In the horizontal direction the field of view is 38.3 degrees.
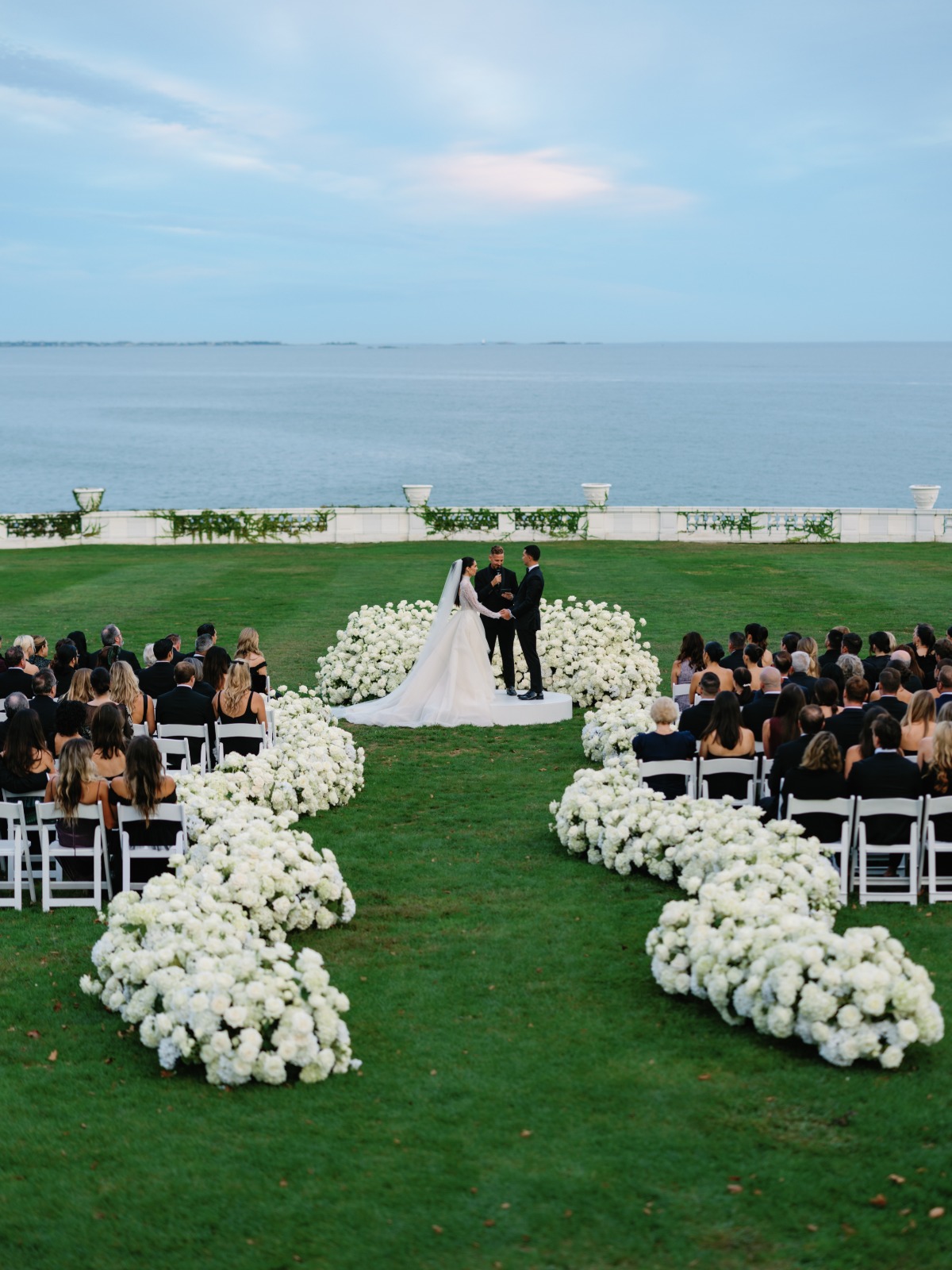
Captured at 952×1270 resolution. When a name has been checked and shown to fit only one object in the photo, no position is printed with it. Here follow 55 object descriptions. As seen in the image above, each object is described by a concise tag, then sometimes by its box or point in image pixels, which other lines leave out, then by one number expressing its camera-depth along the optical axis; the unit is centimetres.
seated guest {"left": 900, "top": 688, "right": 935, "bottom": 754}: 1129
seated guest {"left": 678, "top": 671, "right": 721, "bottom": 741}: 1216
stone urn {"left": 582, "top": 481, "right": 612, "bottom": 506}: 3853
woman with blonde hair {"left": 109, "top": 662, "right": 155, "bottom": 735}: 1264
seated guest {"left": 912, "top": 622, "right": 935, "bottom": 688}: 1484
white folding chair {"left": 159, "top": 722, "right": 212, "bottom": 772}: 1309
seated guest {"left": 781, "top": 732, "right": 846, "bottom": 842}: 1015
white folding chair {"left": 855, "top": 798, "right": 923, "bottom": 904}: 1008
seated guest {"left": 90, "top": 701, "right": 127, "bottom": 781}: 1076
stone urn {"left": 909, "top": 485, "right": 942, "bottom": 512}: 3803
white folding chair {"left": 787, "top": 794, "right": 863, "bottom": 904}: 1018
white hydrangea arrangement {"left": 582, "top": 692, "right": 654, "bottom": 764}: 1434
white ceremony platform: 1717
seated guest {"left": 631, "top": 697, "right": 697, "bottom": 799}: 1159
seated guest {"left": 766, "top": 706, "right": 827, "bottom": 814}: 1052
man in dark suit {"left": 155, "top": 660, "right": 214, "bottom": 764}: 1310
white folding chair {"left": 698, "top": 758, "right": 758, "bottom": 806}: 1150
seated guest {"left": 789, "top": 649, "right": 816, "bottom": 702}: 1290
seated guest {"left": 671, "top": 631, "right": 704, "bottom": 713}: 1438
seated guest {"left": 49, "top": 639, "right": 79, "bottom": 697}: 1417
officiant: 1734
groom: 1692
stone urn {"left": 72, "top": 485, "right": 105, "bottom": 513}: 3794
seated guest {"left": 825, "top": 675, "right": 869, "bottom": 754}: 1135
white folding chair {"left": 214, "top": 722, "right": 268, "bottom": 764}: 1327
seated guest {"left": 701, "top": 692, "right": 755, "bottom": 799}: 1154
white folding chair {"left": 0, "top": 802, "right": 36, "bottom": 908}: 1020
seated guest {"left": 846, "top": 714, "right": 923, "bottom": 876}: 1021
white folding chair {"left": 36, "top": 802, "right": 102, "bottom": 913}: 1027
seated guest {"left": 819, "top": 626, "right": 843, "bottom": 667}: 1422
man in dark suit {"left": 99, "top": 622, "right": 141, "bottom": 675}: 1397
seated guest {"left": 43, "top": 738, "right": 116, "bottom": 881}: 1021
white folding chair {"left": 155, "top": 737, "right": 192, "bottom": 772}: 1255
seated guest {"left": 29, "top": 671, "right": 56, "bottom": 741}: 1219
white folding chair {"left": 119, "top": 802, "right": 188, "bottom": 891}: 1028
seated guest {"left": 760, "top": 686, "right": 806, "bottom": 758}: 1157
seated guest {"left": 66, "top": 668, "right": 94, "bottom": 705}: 1209
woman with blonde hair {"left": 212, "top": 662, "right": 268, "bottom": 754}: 1327
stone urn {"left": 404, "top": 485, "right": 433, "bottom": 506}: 3873
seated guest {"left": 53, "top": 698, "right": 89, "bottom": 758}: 1109
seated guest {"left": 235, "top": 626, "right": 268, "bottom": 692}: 1402
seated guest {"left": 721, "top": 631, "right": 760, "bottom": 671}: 1407
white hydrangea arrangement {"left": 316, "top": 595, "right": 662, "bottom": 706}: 1814
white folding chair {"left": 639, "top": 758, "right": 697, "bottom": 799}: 1159
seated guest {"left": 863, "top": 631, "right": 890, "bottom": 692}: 1398
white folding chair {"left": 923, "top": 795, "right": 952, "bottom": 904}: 1015
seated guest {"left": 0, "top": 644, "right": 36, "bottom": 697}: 1359
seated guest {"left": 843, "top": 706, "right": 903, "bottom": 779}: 1095
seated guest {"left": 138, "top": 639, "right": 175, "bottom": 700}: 1412
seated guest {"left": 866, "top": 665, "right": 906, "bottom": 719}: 1187
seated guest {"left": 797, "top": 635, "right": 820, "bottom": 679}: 1375
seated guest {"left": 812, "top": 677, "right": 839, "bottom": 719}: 1180
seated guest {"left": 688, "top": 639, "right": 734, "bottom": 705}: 1344
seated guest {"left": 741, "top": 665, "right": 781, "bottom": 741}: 1248
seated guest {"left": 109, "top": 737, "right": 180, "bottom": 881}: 1015
